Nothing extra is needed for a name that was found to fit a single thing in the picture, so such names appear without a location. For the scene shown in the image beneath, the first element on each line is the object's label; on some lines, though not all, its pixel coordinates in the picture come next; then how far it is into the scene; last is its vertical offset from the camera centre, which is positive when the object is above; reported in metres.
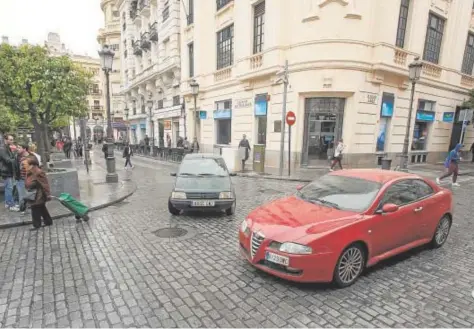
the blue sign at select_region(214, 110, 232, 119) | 19.97 +0.75
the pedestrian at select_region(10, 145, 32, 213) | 7.06 -1.57
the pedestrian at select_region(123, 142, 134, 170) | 17.17 -1.93
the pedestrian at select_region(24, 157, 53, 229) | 5.79 -1.43
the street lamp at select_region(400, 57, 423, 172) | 12.30 +2.45
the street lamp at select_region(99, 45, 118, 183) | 11.10 -0.87
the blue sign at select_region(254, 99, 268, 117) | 16.84 +1.10
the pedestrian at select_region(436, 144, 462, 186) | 10.99 -1.35
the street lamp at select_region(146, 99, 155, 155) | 31.73 +1.03
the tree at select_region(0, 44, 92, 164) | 10.15 +1.42
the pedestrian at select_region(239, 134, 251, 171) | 15.28 -1.58
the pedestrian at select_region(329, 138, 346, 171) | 13.46 -1.30
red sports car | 3.54 -1.41
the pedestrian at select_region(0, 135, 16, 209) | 7.04 -1.29
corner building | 14.14 +3.11
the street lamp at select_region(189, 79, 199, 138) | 18.92 +2.43
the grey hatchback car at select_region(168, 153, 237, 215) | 6.72 -1.63
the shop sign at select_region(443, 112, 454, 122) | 19.28 +0.92
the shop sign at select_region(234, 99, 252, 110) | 18.09 +1.40
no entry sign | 12.83 +0.36
